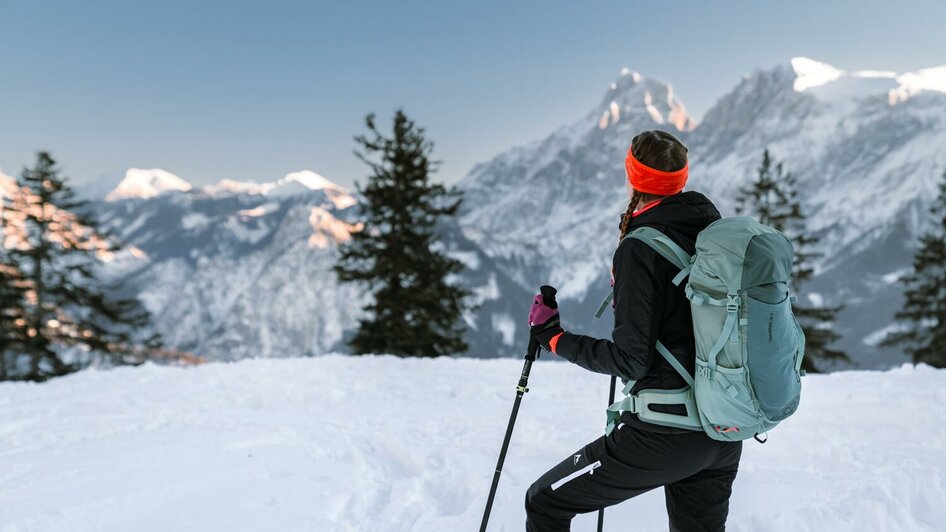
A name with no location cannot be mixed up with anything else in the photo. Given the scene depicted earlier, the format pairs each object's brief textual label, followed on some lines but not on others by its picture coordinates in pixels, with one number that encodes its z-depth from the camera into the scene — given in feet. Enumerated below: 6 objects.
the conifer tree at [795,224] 94.22
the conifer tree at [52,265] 84.94
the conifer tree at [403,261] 75.51
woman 8.29
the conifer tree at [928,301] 95.86
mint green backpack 7.97
